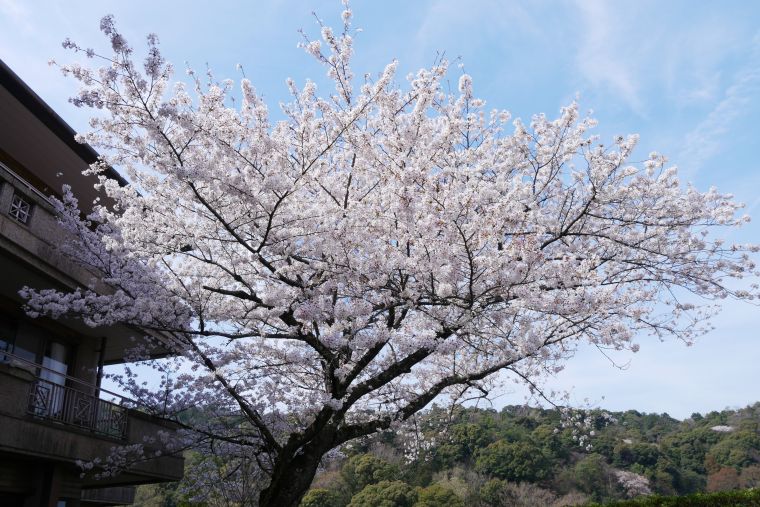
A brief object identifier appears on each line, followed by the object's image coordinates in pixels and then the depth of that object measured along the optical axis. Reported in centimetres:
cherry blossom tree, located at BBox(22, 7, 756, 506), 725
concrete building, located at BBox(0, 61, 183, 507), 805
